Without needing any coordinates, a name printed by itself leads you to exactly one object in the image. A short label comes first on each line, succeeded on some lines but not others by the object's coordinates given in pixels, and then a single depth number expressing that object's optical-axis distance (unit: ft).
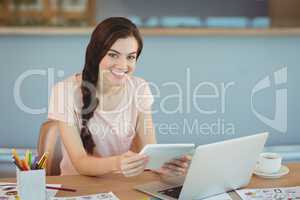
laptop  8.61
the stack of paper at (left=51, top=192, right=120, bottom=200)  8.89
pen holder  8.54
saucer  9.70
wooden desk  9.13
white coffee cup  9.78
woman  10.78
